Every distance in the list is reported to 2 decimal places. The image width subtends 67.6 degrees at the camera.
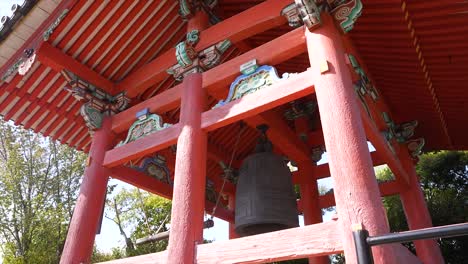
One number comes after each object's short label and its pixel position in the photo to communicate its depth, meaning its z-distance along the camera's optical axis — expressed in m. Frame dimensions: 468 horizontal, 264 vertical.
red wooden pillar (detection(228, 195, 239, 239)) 5.67
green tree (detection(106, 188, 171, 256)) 13.17
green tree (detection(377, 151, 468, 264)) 7.47
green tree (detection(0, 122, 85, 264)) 12.16
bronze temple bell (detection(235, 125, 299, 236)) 3.29
